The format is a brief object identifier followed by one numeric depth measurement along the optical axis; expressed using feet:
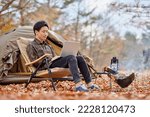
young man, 36.04
